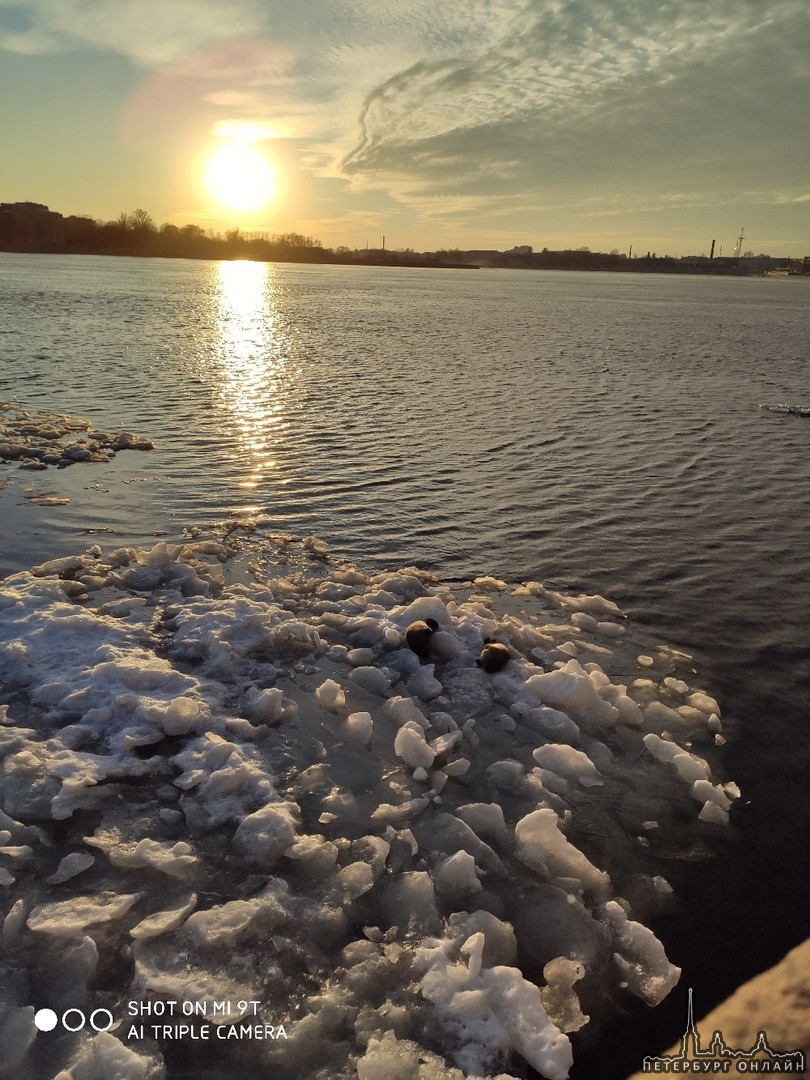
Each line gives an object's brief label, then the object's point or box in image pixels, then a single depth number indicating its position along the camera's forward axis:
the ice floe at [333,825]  3.93
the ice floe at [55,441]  14.64
